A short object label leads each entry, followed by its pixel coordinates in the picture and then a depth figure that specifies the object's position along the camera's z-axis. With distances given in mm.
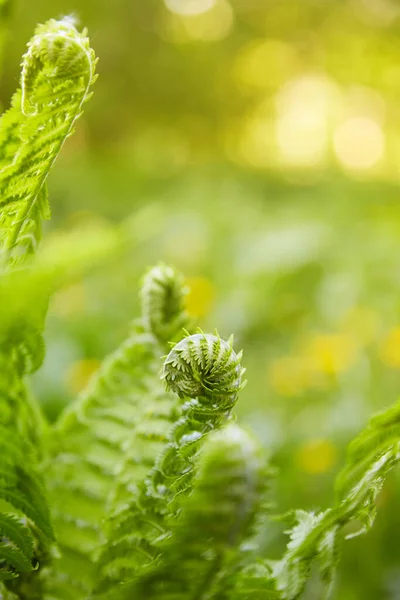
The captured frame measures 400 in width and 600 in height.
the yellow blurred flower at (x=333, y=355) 2245
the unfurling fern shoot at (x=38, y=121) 700
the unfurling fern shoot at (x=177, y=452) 685
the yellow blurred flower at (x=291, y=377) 2222
